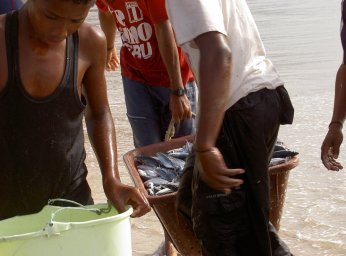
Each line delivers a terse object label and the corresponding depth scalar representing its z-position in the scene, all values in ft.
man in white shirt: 11.85
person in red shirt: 16.92
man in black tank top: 10.28
